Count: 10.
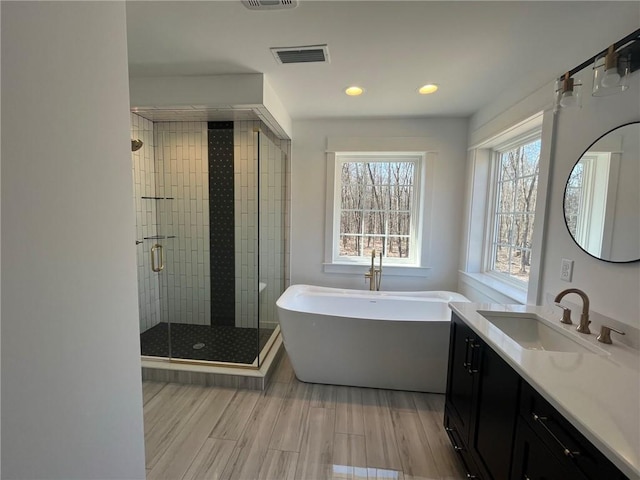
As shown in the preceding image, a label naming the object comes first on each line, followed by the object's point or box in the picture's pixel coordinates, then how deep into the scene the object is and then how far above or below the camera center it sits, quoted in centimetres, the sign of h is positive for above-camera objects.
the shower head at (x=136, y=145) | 261 +61
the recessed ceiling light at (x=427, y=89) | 228 +106
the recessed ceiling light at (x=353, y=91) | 234 +105
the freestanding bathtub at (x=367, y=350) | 219 -108
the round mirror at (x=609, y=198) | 126 +11
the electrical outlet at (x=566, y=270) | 162 -30
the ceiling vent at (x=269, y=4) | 141 +106
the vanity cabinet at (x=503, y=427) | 83 -80
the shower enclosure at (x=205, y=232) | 296 -22
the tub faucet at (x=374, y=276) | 306 -66
